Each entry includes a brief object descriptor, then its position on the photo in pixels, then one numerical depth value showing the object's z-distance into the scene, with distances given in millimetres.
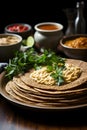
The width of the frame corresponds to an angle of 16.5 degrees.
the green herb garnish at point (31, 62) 1178
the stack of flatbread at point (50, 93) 988
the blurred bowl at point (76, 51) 1366
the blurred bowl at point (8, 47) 1385
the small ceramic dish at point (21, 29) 1625
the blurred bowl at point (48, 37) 1479
